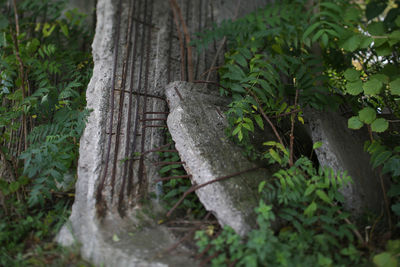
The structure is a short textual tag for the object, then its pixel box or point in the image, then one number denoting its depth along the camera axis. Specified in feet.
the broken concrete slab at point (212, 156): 7.86
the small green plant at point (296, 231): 6.92
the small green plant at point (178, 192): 8.77
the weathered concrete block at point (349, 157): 8.67
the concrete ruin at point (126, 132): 7.85
